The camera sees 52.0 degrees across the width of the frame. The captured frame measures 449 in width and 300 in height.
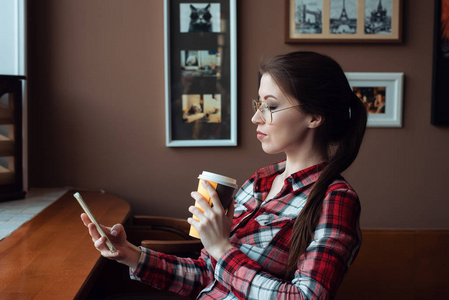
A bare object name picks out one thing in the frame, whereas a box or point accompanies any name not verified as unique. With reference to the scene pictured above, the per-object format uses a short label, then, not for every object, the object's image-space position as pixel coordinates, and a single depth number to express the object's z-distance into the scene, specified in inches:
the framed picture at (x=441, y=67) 90.6
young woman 40.3
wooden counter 43.1
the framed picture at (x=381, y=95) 91.0
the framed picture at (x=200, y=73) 89.0
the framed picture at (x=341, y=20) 89.8
